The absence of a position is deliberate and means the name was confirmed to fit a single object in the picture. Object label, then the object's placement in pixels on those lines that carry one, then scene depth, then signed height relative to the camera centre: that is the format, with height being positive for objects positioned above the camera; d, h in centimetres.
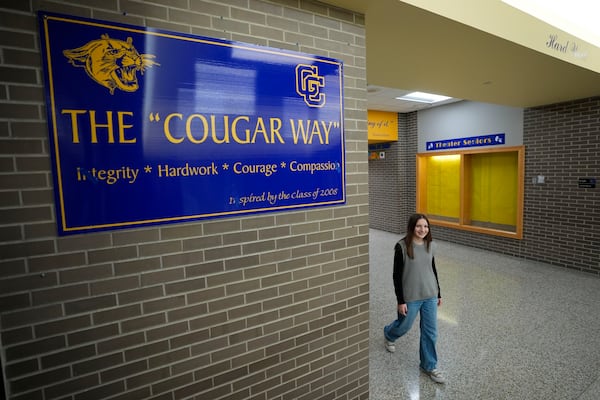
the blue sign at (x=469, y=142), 696 +72
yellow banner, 849 +137
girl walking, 286 -104
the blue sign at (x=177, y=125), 150 +32
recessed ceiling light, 699 +177
